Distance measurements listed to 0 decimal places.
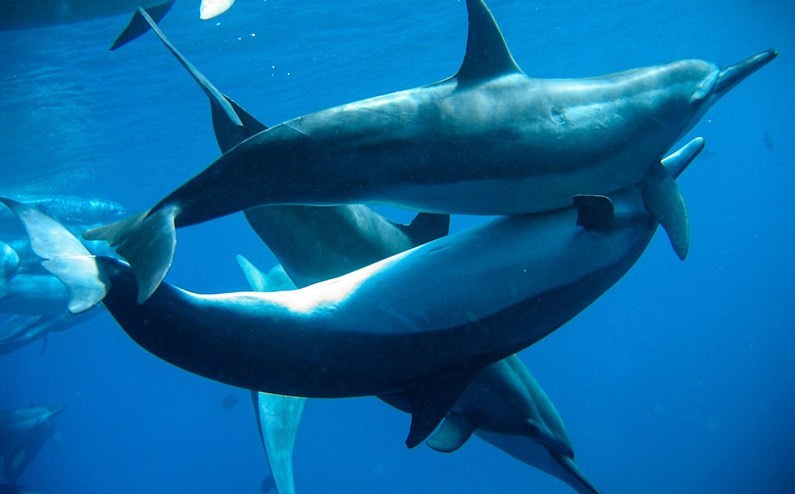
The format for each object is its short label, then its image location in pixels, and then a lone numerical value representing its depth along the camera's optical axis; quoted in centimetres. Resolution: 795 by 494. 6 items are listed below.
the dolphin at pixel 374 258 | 412
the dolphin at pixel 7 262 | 1512
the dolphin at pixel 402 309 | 267
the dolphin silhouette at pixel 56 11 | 930
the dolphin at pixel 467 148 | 278
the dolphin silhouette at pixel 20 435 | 1783
